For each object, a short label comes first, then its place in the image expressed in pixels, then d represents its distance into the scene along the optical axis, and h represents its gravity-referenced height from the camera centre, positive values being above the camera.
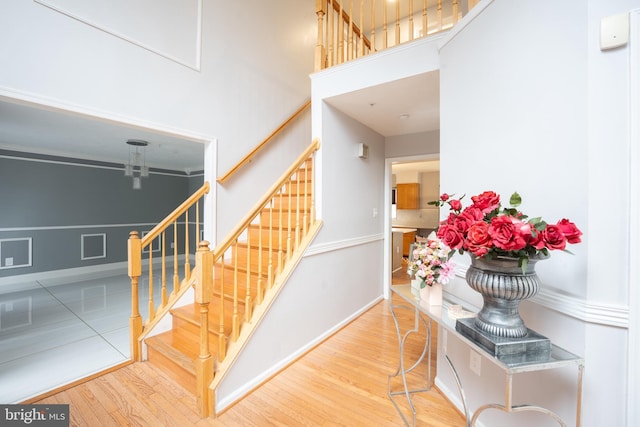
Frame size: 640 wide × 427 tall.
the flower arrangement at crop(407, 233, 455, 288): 1.42 -0.27
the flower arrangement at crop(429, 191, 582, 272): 0.95 -0.07
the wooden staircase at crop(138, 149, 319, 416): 1.90 -0.77
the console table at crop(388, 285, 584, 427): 0.97 -0.54
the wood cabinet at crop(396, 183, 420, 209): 7.25 +0.49
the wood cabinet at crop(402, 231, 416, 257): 6.51 -0.63
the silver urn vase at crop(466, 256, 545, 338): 1.06 -0.30
